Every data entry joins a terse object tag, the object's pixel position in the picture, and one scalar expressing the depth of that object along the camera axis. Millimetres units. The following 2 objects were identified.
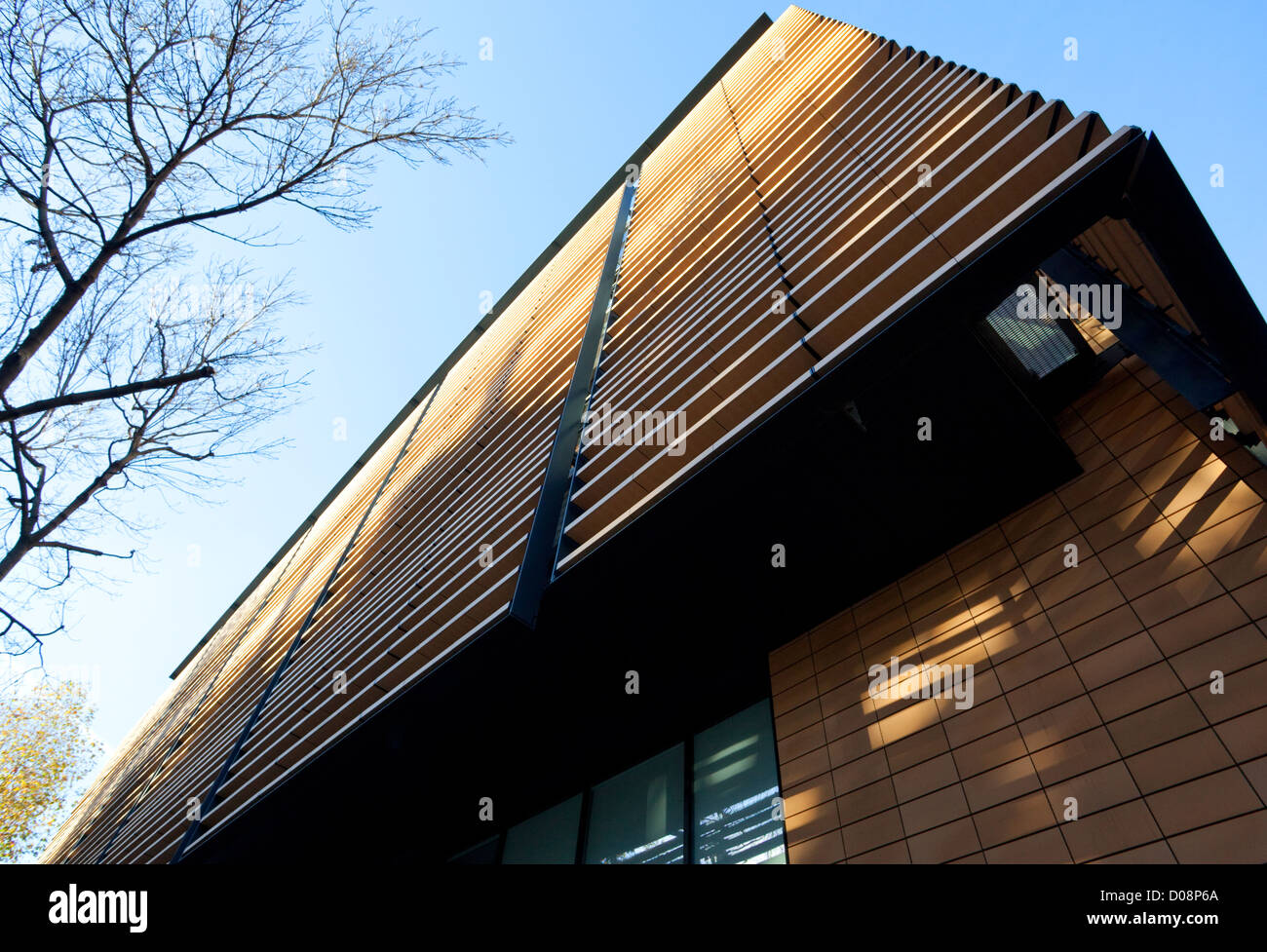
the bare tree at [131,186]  4742
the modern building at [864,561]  2975
